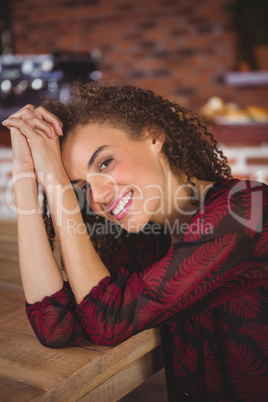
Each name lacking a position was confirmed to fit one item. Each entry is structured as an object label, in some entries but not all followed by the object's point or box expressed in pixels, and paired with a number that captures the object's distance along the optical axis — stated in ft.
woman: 3.09
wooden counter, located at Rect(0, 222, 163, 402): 2.49
